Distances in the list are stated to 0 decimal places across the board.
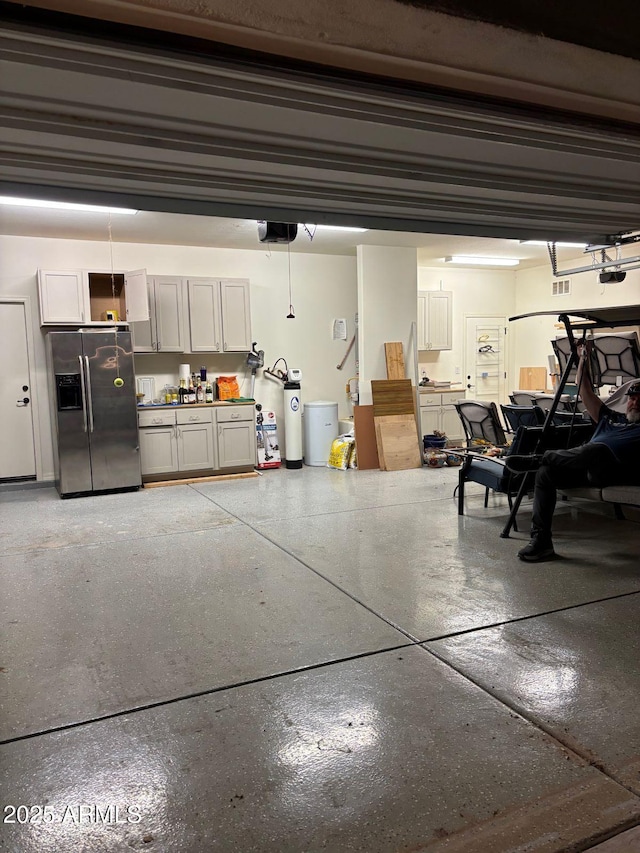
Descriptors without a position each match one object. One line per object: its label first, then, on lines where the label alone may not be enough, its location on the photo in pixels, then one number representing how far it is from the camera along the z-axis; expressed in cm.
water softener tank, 834
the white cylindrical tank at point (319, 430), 852
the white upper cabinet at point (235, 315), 796
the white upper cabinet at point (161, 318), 759
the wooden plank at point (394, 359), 851
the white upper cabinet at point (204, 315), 780
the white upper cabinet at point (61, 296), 700
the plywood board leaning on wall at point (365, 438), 812
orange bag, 821
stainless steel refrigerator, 682
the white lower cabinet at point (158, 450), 746
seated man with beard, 407
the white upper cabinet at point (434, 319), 960
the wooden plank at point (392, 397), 823
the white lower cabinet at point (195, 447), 768
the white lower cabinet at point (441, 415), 876
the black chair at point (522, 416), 548
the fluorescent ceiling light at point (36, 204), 557
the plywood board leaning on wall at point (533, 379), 1023
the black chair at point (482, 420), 552
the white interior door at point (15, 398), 733
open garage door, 179
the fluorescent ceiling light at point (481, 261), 918
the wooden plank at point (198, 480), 751
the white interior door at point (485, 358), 1052
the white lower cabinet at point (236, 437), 790
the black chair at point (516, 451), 489
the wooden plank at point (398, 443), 805
